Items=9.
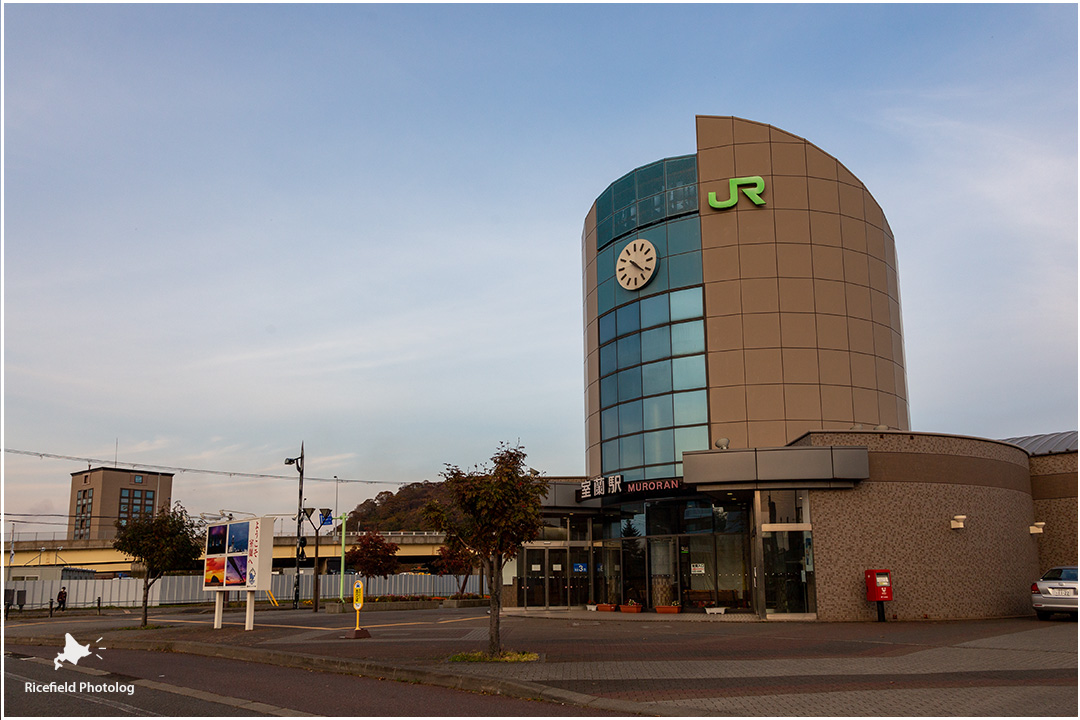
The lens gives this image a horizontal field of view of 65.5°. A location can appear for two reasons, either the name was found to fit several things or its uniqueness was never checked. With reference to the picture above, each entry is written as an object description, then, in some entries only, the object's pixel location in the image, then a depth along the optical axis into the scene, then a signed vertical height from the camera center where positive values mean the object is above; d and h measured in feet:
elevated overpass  261.65 -15.56
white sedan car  78.54 -8.84
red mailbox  81.41 -8.39
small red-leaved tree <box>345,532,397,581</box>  200.34 -13.37
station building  85.81 +7.07
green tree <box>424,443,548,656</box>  54.95 -0.71
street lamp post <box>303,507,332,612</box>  148.25 -2.36
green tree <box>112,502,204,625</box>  94.43 -4.56
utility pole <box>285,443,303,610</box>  152.35 -4.66
